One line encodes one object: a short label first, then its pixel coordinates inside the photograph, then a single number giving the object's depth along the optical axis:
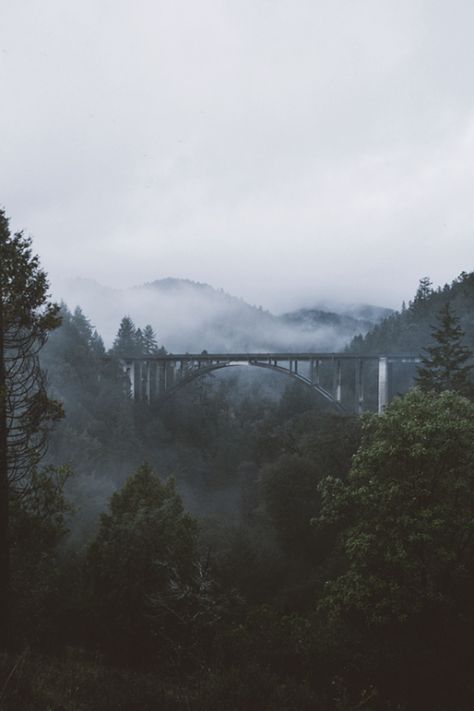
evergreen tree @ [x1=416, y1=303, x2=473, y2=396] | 32.31
